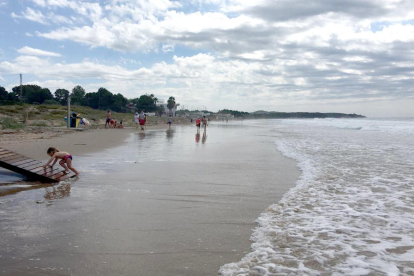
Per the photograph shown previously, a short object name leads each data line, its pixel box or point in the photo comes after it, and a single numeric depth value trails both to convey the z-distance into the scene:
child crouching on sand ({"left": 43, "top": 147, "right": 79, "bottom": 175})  8.76
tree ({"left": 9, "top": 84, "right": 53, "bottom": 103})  86.00
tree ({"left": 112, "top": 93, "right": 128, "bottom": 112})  96.00
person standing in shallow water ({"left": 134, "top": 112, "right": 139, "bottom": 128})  35.12
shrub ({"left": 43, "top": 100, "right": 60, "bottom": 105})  81.60
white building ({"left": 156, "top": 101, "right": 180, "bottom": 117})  123.32
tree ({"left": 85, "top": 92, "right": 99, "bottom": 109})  99.12
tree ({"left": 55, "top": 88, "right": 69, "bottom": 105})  94.00
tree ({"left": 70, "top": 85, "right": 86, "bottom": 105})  97.12
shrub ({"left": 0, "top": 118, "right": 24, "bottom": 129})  24.27
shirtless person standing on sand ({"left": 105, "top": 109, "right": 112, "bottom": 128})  33.44
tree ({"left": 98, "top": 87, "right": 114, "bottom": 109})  97.31
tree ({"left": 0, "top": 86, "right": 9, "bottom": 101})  73.38
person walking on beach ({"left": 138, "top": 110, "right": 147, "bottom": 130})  33.07
